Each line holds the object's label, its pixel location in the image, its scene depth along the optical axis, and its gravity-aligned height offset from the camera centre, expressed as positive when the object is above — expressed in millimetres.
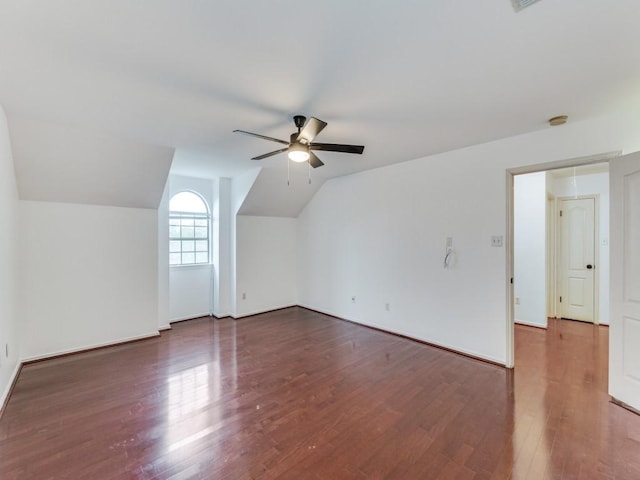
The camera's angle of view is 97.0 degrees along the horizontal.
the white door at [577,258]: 4738 -287
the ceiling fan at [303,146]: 2375 +843
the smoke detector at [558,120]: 2564 +1124
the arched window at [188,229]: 4930 +201
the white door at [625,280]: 2340 -332
